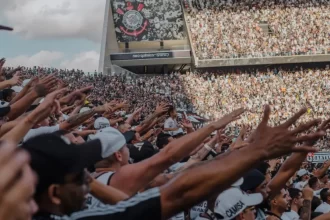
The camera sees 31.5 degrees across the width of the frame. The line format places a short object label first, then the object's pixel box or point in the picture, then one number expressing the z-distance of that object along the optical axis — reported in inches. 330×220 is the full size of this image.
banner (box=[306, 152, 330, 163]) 736.6
